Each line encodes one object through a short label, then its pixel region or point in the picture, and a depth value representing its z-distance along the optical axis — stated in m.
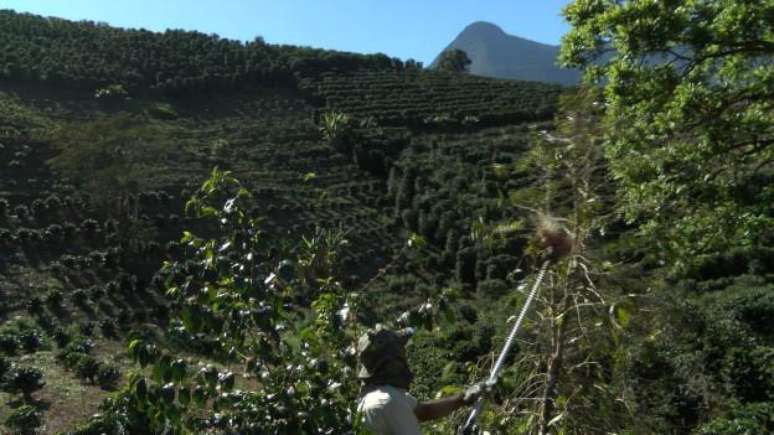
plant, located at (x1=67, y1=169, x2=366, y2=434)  2.31
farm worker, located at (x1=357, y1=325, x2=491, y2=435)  2.35
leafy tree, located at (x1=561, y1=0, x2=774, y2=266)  6.93
